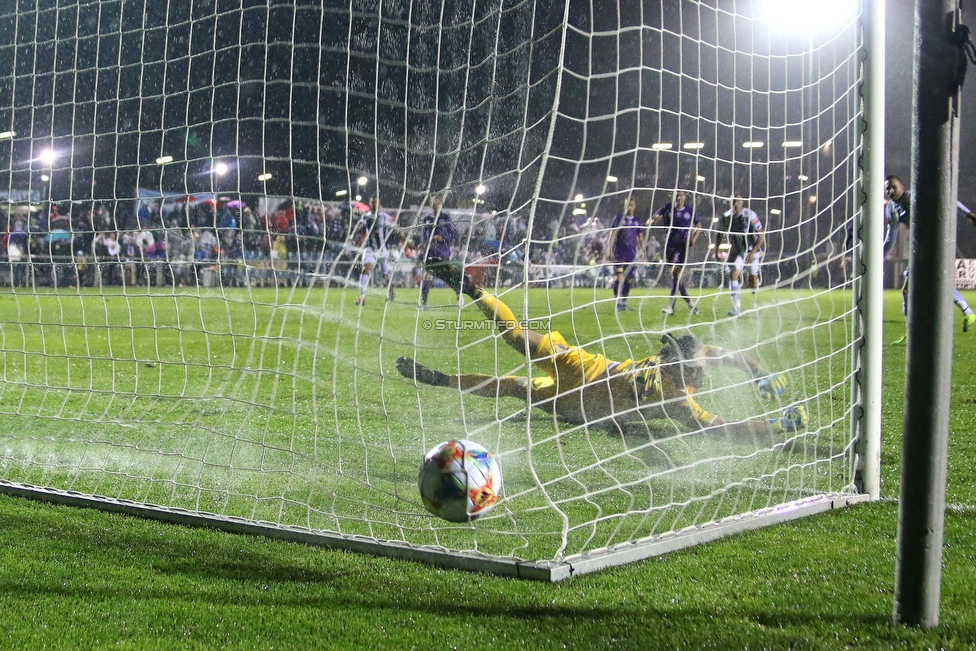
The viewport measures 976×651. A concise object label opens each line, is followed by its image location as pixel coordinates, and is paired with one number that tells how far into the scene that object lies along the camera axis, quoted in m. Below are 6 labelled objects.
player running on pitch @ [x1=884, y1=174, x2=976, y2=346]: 8.16
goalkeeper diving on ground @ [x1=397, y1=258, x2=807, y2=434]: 4.07
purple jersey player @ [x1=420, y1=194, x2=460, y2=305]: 7.58
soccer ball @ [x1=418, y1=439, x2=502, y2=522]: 2.82
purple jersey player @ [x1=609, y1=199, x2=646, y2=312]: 11.60
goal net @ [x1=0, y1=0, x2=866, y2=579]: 3.29
